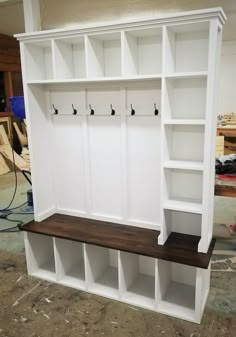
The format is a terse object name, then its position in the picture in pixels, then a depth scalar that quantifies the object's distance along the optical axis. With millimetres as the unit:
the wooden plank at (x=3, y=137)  7295
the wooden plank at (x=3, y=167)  6817
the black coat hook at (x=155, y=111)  2479
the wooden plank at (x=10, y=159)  7015
